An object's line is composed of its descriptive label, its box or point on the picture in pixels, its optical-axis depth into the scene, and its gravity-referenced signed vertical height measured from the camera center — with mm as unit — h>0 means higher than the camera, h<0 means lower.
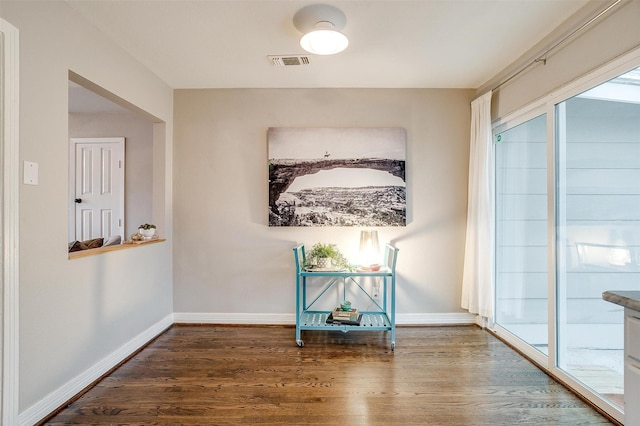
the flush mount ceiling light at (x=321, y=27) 2004 +1218
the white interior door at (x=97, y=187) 3988 +320
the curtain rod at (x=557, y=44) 1809 +1163
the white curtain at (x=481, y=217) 2969 -24
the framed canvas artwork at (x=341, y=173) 3219 +411
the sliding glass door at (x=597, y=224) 1812 -55
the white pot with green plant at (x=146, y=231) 2982 -171
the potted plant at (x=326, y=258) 2941 -415
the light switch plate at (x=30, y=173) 1687 +212
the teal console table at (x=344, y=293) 2746 -856
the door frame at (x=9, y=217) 1553 -24
